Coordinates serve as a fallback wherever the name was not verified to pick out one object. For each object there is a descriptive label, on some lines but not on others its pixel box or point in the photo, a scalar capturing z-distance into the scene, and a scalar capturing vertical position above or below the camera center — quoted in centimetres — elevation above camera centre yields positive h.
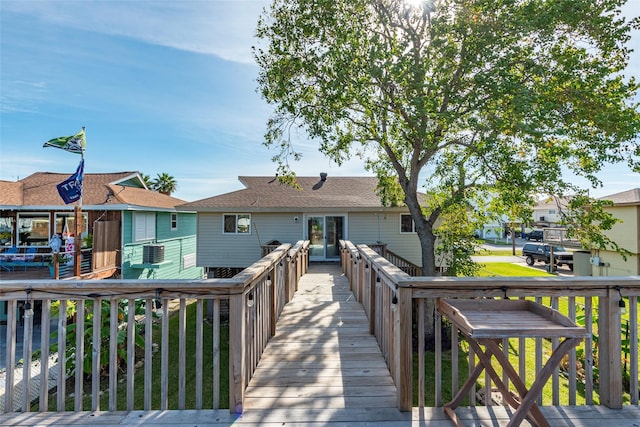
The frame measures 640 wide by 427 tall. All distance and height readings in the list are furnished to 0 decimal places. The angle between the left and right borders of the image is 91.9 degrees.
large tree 604 +305
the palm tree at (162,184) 2873 +353
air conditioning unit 1303 -135
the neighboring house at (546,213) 3854 +125
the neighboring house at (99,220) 1152 +8
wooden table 177 -64
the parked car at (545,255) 1894 -207
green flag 905 +234
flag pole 927 -45
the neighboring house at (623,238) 1342 -72
